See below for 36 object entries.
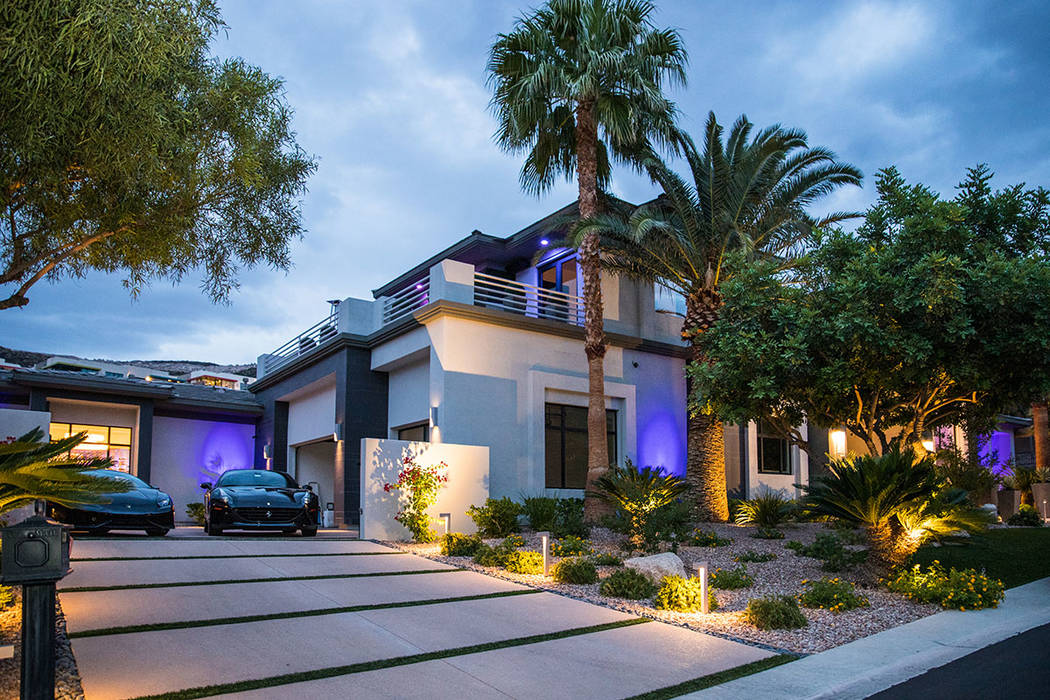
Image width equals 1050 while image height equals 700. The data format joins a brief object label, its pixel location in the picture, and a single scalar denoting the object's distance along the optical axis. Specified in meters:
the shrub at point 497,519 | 13.48
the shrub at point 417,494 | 13.45
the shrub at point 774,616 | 7.09
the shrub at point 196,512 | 20.32
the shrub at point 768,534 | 13.51
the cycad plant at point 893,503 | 8.72
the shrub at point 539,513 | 14.21
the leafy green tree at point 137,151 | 6.18
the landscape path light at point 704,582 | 7.73
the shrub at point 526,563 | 10.02
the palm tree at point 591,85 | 15.09
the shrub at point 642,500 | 11.35
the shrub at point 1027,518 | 18.70
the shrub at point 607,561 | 10.57
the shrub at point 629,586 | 8.47
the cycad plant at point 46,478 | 4.78
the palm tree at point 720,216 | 16.11
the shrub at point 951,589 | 8.09
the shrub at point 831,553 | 9.85
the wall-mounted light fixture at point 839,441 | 16.69
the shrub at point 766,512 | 15.14
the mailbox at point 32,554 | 3.70
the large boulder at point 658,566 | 8.98
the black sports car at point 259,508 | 13.48
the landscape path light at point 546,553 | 9.95
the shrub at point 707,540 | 12.48
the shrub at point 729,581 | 9.04
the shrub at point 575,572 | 9.30
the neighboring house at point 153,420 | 20.36
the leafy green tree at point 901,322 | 9.10
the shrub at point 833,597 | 7.95
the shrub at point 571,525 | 13.02
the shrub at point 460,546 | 11.52
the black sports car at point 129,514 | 12.10
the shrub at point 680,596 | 7.86
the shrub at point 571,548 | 11.27
